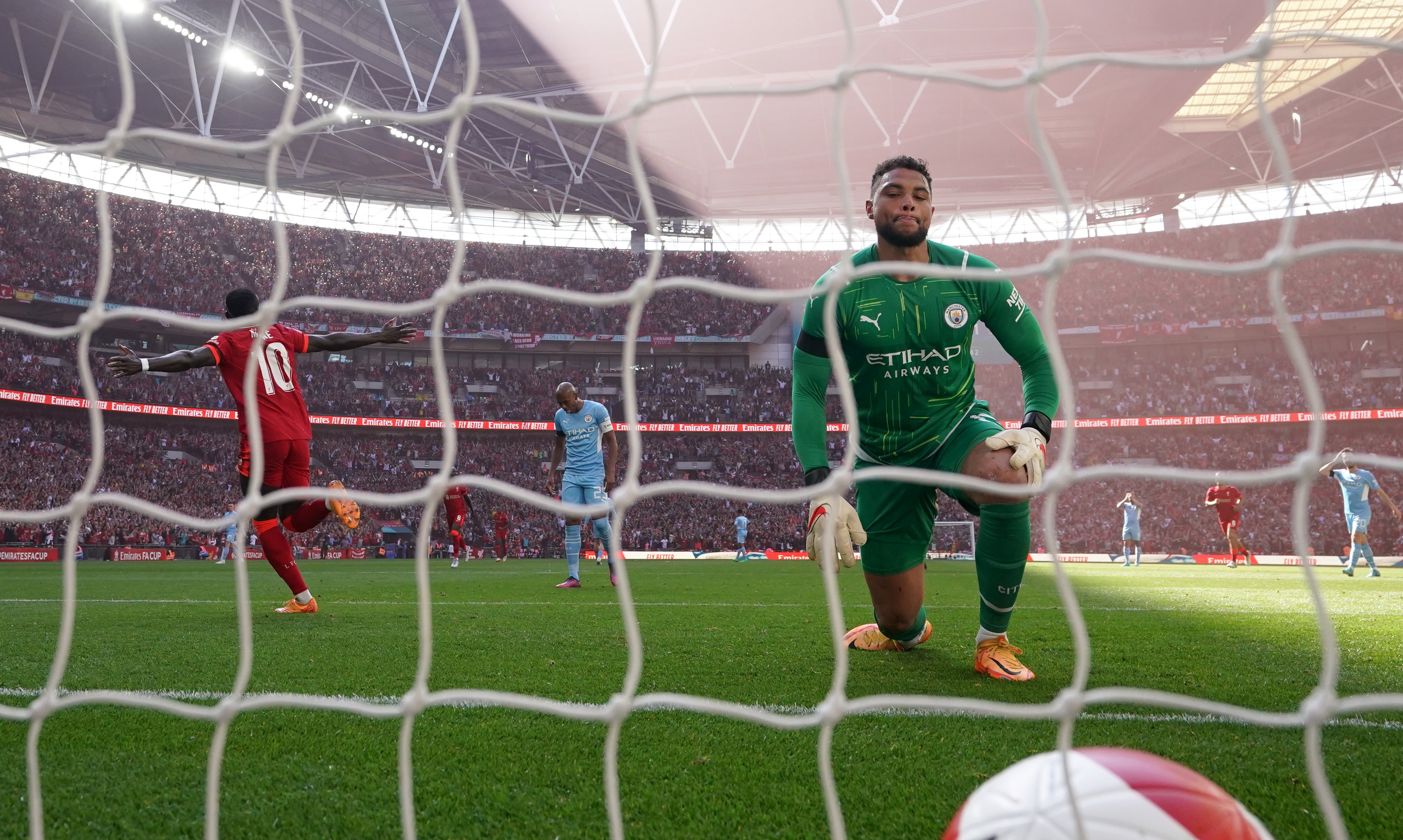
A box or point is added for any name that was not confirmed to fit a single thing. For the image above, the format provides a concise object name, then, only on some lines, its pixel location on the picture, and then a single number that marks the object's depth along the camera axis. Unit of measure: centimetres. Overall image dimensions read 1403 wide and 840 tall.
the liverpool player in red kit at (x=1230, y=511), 1459
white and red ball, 127
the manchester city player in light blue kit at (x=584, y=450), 837
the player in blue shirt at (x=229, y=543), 1770
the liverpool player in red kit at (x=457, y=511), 1557
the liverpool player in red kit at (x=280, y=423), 478
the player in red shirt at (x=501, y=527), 1998
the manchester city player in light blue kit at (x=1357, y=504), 1192
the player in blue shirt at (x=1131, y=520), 1692
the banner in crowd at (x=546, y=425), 2552
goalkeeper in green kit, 330
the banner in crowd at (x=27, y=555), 1827
